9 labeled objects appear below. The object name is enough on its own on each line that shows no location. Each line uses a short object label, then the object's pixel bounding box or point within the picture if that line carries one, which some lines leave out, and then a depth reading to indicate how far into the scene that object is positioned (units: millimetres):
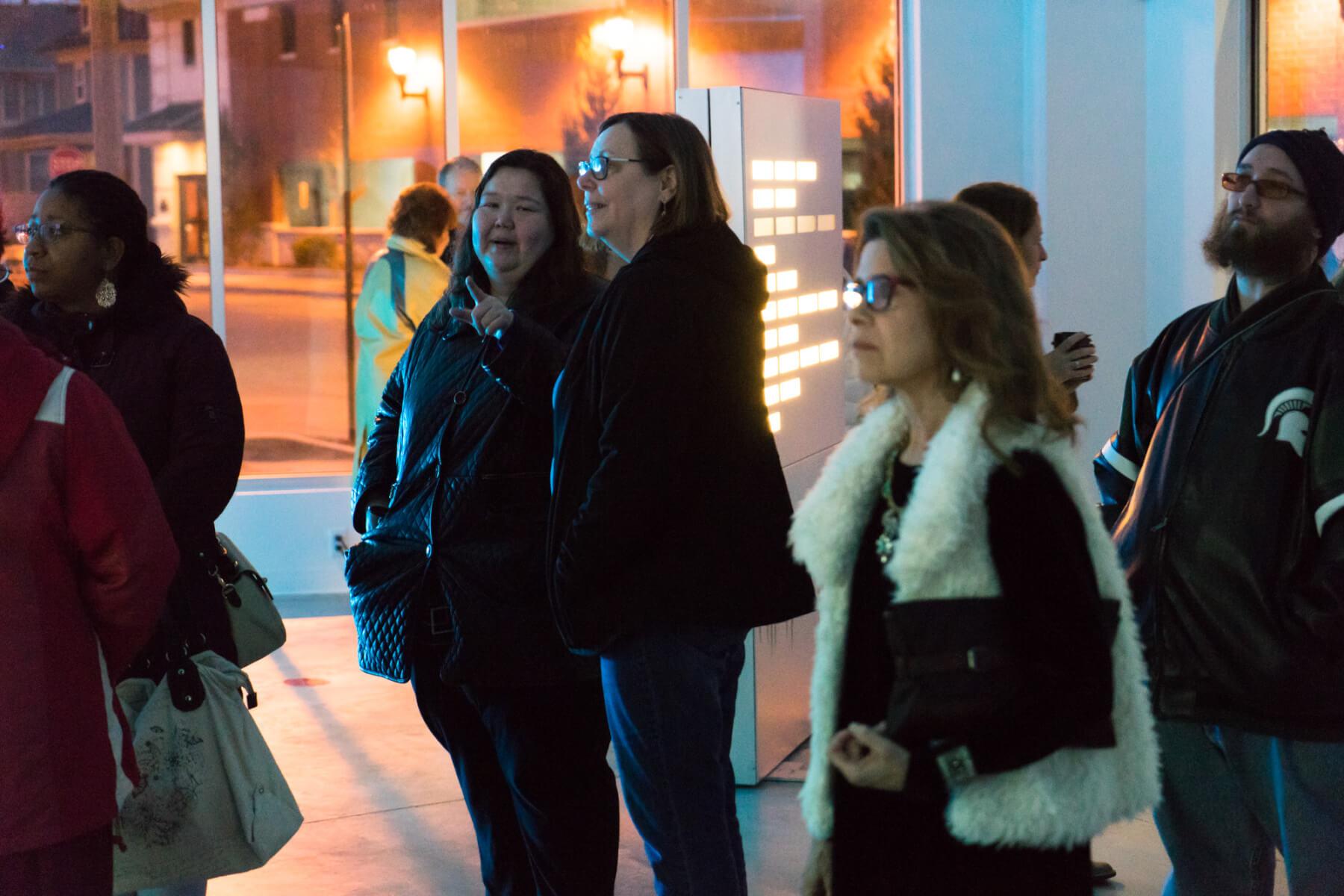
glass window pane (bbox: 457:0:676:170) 9656
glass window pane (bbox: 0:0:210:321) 9391
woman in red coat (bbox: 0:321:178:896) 2553
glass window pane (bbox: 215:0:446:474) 9461
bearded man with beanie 2668
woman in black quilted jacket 3170
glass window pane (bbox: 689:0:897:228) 9477
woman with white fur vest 1846
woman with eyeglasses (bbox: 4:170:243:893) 3295
